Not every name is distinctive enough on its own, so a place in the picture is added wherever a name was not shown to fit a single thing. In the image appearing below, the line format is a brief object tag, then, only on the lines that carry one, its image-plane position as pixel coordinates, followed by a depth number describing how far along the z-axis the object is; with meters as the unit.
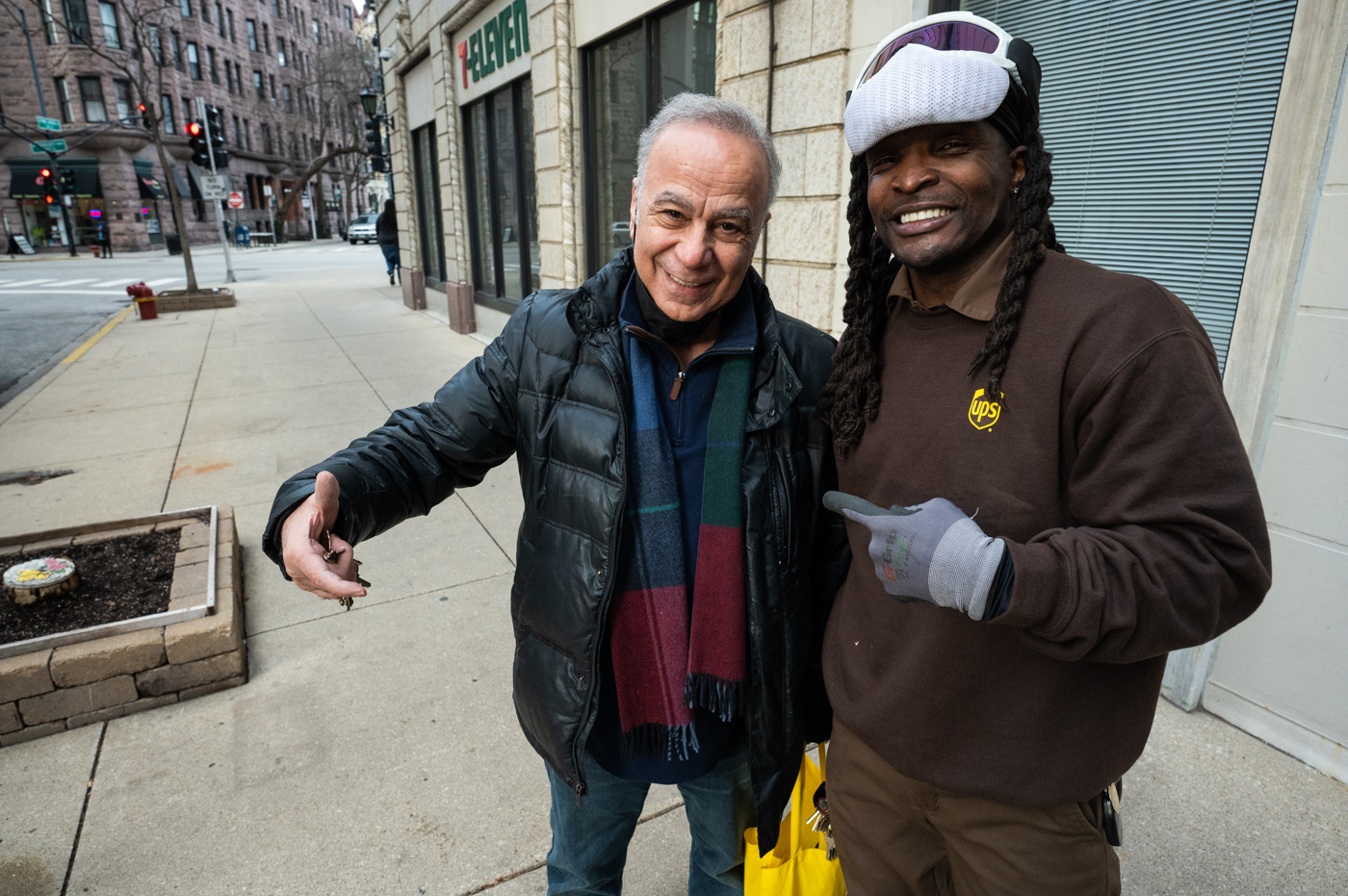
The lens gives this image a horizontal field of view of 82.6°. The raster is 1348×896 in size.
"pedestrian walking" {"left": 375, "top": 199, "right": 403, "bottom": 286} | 16.97
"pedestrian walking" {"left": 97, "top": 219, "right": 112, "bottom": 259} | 34.00
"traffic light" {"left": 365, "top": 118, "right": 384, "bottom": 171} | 15.51
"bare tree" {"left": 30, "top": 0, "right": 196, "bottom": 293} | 14.02
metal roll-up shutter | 2.47
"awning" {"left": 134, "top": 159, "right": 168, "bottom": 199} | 39.17
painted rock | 3.17
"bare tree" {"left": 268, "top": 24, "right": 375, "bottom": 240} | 45.25
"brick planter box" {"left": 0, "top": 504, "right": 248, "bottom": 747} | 2.82
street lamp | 17.00
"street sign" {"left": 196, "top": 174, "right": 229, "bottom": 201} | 18.52
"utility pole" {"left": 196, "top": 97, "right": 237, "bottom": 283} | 18.64
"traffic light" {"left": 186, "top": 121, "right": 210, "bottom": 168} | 17.44
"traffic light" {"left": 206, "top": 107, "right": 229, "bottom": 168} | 18.78
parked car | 43.66
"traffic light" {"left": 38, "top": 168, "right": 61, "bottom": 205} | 32.94
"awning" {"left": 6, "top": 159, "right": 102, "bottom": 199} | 36.22
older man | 1.52
